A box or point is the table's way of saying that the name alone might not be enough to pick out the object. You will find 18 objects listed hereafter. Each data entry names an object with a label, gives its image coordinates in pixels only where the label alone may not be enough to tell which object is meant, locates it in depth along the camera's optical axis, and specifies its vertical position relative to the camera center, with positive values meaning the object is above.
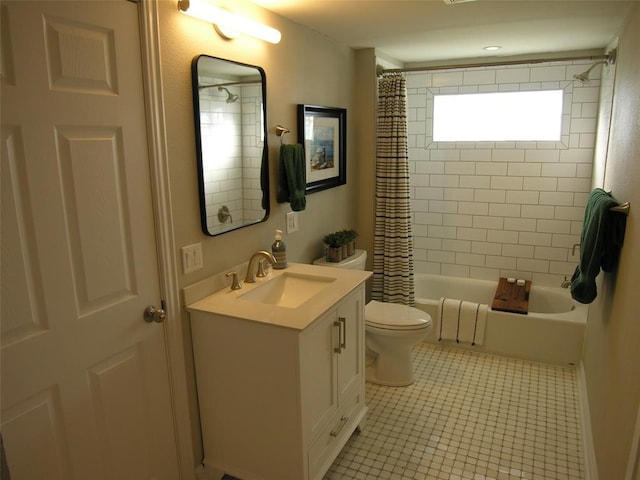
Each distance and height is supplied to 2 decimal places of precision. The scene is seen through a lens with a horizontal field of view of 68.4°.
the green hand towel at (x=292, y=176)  2.52 -0.15
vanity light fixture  1.75 +0.51
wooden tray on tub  3.48 -1.17
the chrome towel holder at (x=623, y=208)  1.96 -0.27
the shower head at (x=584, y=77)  3.39 +0.49
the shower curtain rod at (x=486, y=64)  3.00 +0.55
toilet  2.90 -1.15
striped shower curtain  3.45 -0.40
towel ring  2.52 +0.09
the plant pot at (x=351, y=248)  3.17 -0.68
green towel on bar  2.12 -0.45
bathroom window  3.77 +0.24
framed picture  2.82 +0.02
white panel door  1.30 -0.30
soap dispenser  2.44 -0.53
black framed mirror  2.00 +0.03
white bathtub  3.27 -1.30
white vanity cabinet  1.85 -1.00
